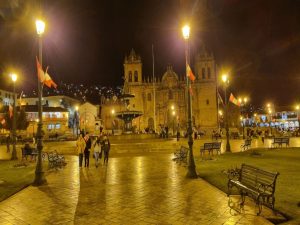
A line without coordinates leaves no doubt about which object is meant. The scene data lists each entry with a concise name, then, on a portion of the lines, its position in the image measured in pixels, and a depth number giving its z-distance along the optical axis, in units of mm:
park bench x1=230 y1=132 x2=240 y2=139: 30688
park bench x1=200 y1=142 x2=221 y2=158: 14639
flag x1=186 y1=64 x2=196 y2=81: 9919
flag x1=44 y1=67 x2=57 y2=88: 10823
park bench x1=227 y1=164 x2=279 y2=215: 5020
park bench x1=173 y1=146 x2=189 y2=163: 11593
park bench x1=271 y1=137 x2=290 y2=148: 18706
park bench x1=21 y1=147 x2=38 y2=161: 14057
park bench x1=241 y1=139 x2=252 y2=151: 17258
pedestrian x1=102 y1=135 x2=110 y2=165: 11842
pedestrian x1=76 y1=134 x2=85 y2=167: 10956
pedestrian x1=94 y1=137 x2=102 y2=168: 11288
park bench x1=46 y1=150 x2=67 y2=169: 11003
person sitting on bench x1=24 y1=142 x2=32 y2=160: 14173
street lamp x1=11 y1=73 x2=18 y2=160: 13822
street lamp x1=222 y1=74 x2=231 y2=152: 15738
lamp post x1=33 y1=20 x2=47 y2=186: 8153
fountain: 23672
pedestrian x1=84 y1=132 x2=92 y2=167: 11352
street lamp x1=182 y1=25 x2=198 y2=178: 8613
